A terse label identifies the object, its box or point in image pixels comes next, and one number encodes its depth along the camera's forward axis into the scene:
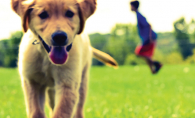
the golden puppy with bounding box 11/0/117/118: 2.50
